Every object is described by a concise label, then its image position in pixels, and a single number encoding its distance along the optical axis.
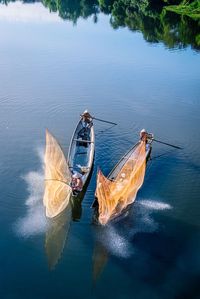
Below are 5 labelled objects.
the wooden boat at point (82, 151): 27.09
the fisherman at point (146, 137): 30.56
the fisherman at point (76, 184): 25.02
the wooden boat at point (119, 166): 24.81
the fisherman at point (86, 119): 33.77
